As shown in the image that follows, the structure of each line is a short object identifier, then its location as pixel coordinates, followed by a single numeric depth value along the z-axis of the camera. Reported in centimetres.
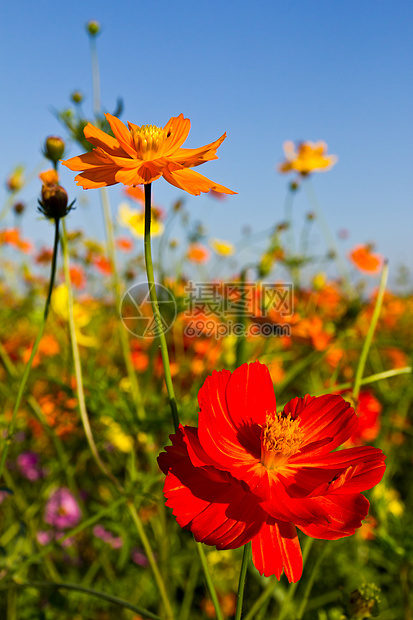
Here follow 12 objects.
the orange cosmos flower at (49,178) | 38
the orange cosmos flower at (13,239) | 135
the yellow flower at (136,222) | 127
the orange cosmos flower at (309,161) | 135
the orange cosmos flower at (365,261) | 160
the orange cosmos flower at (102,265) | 158
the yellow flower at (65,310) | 88
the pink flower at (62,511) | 102
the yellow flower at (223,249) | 178
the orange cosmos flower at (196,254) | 172
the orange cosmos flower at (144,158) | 28
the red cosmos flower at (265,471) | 23
